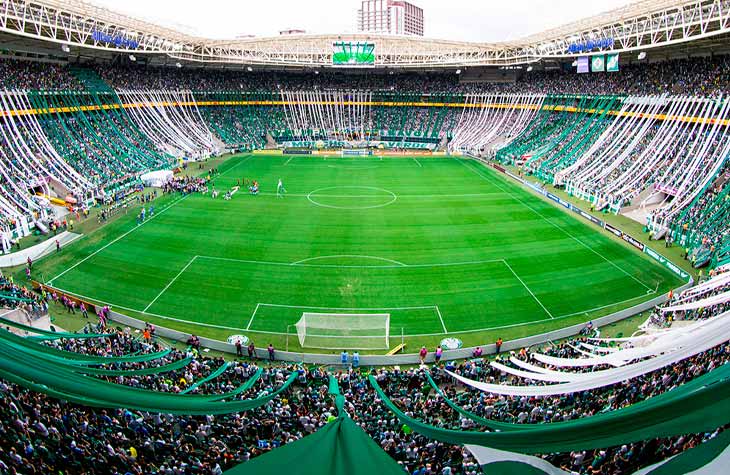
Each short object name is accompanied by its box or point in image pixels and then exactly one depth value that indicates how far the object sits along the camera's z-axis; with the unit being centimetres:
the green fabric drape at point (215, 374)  1669
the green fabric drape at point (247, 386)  1315
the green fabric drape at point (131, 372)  1063
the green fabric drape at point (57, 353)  966
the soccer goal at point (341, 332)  2489
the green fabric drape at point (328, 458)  830
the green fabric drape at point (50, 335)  1224
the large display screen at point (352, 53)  8694
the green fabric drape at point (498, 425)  892
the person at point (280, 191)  5195
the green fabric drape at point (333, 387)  1828
